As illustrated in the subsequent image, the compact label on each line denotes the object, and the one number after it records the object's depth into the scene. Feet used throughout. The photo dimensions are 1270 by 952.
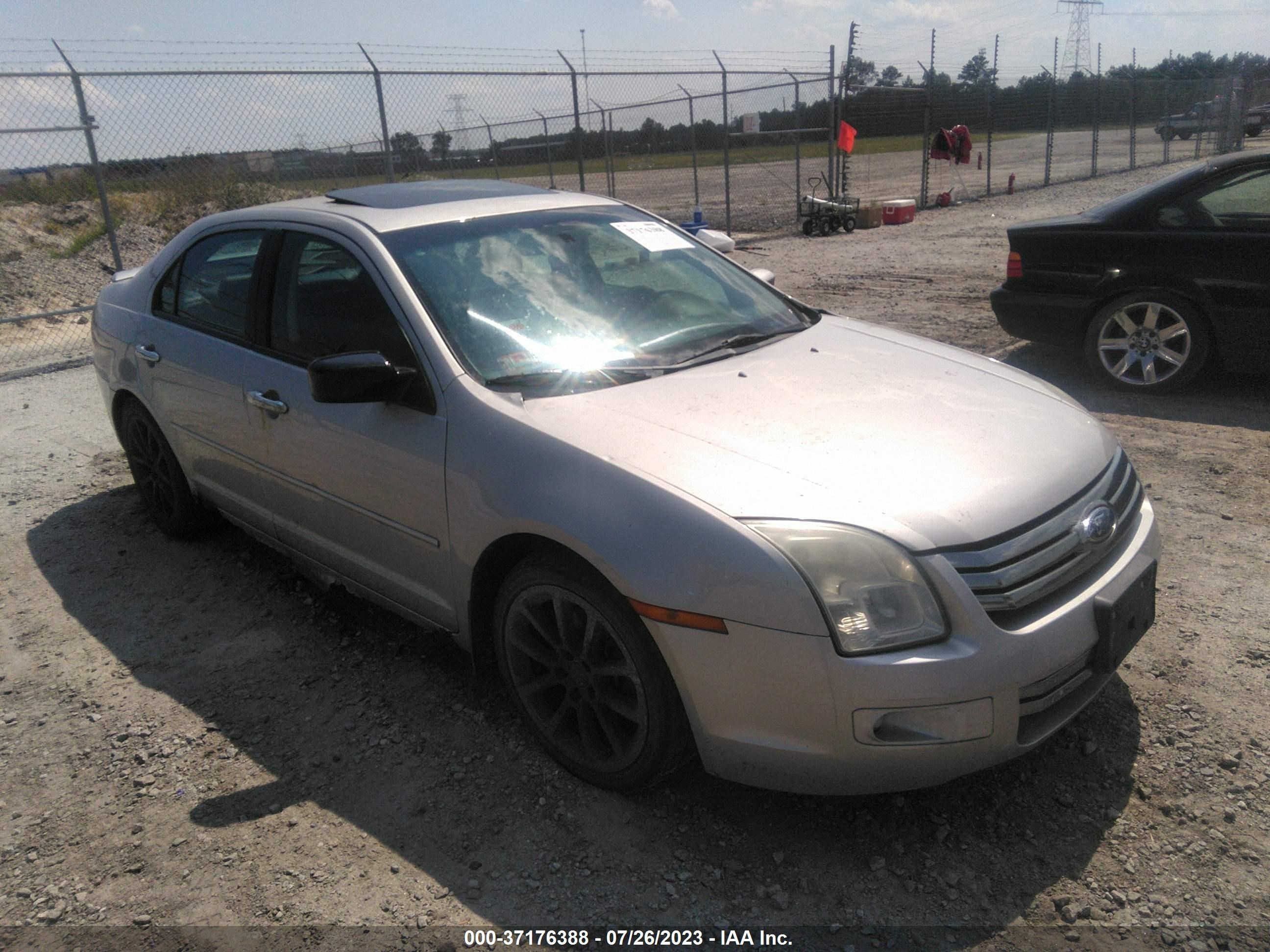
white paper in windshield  12.66
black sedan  18.75
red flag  54.03
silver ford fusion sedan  7.41
